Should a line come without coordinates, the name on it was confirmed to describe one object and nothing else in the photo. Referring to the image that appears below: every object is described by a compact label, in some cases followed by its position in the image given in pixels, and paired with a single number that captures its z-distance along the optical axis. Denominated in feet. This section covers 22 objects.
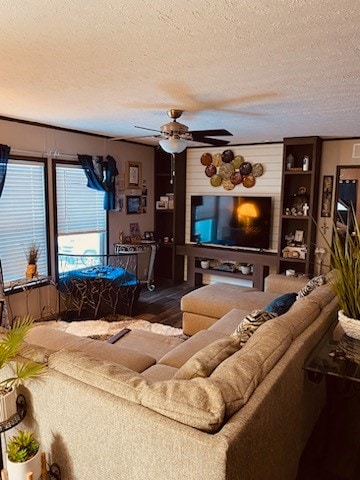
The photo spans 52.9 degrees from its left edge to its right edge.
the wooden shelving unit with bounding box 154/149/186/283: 20.94
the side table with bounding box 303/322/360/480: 6.21
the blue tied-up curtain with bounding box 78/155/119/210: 17.02
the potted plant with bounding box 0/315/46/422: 5.24
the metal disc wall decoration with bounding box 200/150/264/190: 19.20
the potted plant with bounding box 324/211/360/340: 6.37
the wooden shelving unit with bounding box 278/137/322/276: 16.93
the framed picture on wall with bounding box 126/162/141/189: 19.71
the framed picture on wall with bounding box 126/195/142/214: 19.98
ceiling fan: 10.69
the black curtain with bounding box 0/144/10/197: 13.29
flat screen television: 18.62
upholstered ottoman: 12.22
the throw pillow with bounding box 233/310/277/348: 7.21
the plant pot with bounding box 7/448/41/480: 4.91
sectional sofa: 4.03
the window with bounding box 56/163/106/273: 16.25
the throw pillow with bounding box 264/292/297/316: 8.89
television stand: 18.39
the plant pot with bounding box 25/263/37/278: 14.39
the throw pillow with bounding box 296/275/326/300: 9.88
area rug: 13.76
